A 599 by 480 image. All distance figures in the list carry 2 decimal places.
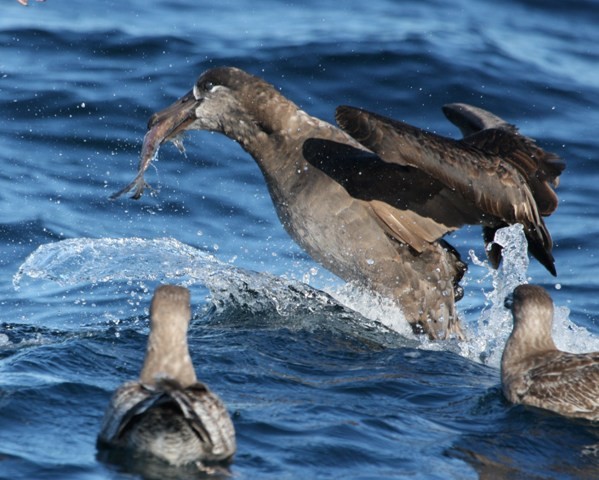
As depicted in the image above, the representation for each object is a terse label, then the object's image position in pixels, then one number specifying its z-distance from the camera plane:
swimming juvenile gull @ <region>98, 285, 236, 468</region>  11.05
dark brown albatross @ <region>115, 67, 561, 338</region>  17.25
